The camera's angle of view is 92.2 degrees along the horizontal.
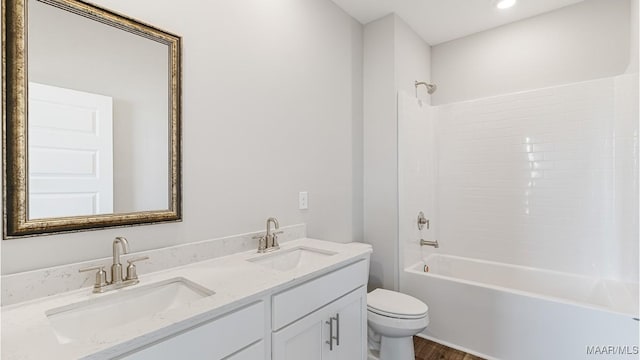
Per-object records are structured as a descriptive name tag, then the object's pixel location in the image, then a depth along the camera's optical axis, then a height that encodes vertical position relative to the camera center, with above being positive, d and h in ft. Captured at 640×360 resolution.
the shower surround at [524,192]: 7.14 -0.33
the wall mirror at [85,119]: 3.30 +0.79
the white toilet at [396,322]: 6.15 -2.86
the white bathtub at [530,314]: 5.92 -2.91
